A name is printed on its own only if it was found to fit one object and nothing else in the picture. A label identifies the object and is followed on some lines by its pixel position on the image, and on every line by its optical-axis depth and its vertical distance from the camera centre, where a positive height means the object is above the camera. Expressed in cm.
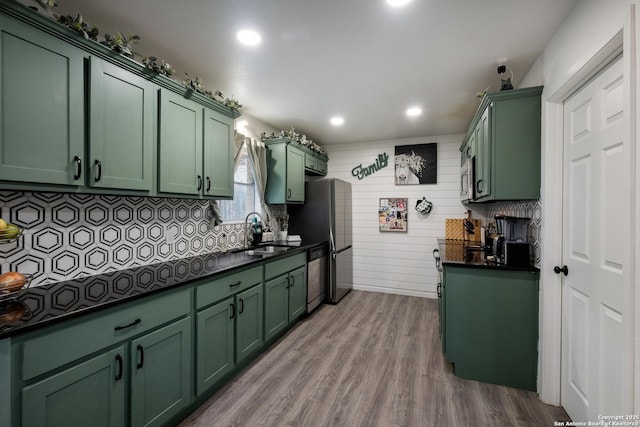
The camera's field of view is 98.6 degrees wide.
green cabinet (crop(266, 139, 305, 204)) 369 +54
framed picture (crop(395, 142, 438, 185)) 445 +81
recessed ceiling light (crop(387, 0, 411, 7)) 159 +123
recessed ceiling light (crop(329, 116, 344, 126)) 365 +125
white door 135 -21
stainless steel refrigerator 403 -13
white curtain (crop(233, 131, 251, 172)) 312 +79
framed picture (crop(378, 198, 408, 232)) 462 -4
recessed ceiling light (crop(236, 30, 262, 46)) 189 +124
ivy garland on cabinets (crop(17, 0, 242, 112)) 142 +101
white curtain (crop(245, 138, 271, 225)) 339 +61
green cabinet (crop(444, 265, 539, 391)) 211 -89
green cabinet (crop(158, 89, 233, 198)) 202 +52
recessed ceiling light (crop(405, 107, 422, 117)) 333 +126
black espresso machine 215 -24
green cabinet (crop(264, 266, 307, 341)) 270 -96
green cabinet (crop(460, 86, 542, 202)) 210 +54
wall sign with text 474 +79
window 318 +18
